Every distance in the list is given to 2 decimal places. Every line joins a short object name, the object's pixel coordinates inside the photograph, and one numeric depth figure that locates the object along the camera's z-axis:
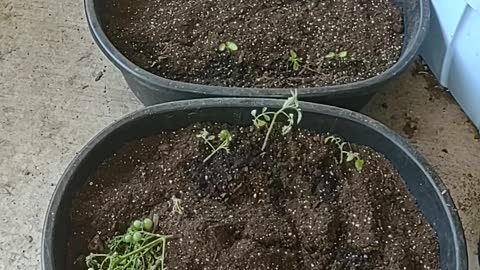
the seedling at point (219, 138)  1.22
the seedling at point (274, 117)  1.21
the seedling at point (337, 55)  1.35
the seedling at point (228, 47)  1.35
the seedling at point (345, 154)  1.22
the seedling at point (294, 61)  1.34
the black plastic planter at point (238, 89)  1.25
